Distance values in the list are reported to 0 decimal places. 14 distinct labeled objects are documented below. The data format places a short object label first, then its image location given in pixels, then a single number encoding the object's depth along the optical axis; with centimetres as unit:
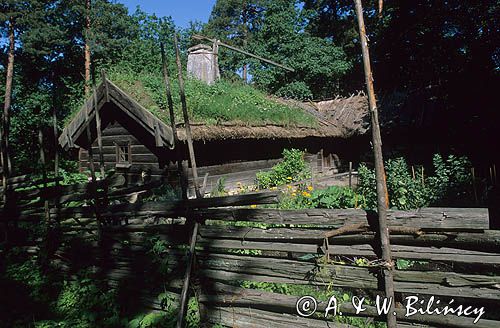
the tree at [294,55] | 2655
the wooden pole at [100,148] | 488
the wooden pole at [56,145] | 492
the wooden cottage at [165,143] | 1007
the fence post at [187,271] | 378
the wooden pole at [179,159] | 406
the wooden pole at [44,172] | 511
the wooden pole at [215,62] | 1625
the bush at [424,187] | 724
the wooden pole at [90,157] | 487
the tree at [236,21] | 3583
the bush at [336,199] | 716
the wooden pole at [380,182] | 283
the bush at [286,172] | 1263
